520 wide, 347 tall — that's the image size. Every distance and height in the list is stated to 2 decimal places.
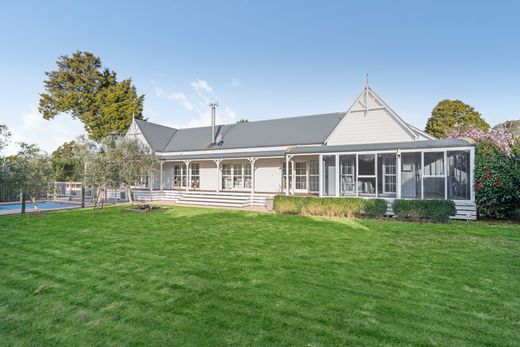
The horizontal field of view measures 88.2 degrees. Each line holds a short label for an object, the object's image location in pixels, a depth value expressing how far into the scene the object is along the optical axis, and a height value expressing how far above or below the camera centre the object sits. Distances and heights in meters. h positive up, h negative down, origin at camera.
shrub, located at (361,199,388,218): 12.45 -1.26
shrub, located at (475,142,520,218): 11.22 -0.05
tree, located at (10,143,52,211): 13.15 +0.46
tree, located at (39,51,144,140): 31.39 +9.81
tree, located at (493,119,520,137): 36.72 +8.20
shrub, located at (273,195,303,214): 14.00 -1.28
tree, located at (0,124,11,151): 12.71 +2.16
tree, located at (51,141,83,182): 26.17 +1.18
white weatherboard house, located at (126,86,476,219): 13.04 +1.28
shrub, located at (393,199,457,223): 11.27 -1.24
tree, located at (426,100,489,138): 37.50 +9.10
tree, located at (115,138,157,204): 16.14 +1.23
